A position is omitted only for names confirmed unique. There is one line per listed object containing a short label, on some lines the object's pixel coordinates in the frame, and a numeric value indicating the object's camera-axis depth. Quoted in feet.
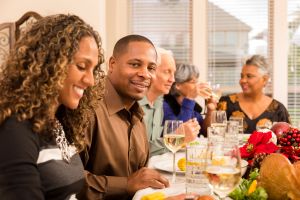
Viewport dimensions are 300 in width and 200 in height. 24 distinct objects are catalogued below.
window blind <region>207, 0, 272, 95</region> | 14.87
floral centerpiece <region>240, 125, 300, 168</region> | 4.71
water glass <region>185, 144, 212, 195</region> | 3.97
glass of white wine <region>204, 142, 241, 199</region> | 3.14
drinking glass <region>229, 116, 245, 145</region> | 7.78
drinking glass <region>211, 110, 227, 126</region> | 7.78
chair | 12.02
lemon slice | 5.05
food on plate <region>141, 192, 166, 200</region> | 3.81
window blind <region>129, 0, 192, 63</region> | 15.11
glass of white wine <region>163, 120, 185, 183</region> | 5.16
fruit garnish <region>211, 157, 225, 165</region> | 3.19
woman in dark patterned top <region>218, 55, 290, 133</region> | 11.12
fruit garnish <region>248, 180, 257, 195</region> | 3.26
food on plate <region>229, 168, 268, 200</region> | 3.18
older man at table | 8.22
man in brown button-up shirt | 4.89
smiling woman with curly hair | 3.01
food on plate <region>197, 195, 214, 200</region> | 3.38
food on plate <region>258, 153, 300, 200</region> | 3.16
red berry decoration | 4.72
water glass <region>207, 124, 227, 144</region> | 6.45
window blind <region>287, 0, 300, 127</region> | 14.76
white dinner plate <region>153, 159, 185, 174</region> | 5.04
